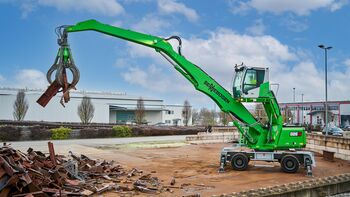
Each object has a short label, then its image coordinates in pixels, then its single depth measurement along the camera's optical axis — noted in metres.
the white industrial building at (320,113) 77.62
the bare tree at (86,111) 62.62
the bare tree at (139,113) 63.83
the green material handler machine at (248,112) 14.88
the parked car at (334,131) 41.37
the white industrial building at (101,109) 66.38
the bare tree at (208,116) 77.96
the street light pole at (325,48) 37.31
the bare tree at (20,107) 58.72
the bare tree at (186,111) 76.80
